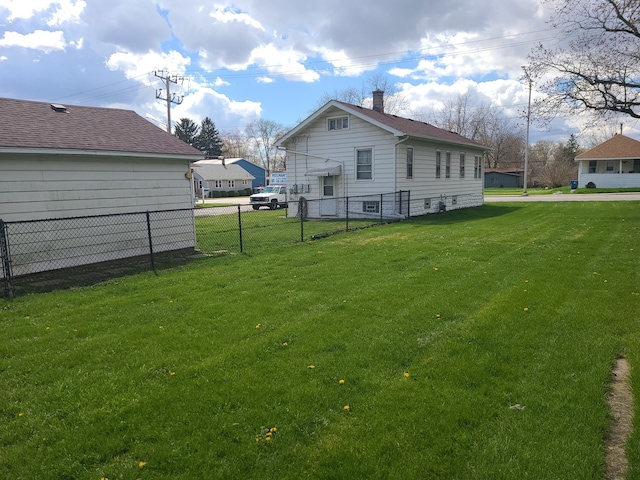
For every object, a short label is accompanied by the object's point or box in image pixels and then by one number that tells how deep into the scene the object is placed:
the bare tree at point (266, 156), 87.44
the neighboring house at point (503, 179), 63.58
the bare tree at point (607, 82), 15.52
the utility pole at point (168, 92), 33.62
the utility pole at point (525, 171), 37.53
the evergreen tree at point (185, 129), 75.75
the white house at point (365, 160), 17.73
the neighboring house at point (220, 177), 55.59
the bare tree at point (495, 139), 62.84
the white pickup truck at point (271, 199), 29.02
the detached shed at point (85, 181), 8.28
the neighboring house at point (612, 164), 41.03
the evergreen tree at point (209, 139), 81.88
